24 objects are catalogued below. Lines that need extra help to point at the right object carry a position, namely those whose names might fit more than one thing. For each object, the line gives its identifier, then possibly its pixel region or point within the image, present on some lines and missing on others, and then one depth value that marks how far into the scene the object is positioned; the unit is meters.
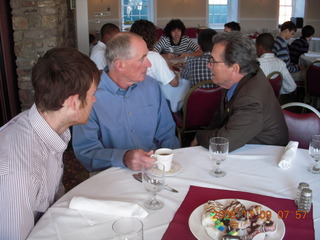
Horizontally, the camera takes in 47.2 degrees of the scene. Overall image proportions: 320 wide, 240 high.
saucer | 1.56
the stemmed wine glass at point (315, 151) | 1.63
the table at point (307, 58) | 5.71
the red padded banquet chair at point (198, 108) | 3.17
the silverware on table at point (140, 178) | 1.45
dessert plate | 1.11
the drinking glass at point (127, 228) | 0.96
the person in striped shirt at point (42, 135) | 1.14
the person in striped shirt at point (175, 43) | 5.70
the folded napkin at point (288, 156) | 1.63
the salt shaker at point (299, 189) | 1.33
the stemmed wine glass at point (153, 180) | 1.30
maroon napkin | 1.16
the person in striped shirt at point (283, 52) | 5.14
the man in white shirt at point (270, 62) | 4.02
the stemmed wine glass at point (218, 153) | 1.57
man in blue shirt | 1.99
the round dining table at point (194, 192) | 1.19
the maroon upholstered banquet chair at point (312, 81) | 4.53
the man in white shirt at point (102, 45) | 4.14
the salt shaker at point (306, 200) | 1.28
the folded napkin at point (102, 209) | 1.26
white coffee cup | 1.55
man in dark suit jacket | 1.94
